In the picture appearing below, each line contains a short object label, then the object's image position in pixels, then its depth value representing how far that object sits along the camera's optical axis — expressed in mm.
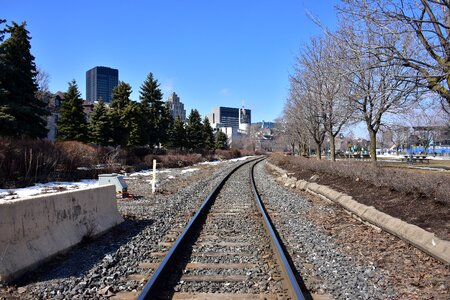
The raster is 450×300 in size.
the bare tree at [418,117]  14381
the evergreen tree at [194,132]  66375
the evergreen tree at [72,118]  36188
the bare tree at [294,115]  30412
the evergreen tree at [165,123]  51156
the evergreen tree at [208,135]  78056
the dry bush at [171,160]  37191
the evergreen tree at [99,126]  35438
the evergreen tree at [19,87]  23891
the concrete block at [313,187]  15238
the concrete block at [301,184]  17358
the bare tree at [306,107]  25047
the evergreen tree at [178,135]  59362
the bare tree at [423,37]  8688
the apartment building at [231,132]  186150
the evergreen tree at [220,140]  95062
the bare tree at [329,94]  17969
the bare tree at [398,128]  20656
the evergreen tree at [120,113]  36934
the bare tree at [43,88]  60844
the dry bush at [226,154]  76838
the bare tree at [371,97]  12166
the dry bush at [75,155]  20203
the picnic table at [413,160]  42709
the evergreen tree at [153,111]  49000
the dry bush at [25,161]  15648
